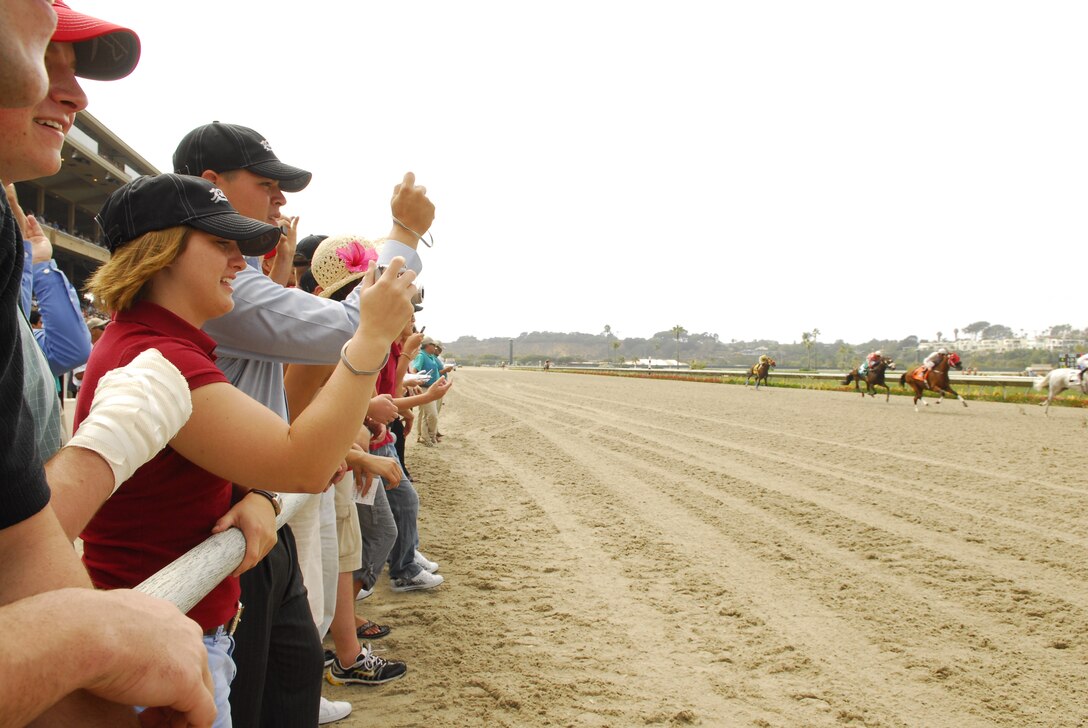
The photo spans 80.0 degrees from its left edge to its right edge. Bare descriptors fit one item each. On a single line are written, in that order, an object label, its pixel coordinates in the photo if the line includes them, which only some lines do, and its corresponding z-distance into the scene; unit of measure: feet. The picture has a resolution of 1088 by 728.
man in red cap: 2.19
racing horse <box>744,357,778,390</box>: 94.53
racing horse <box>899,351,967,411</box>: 56.95
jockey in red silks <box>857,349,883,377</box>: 67.82
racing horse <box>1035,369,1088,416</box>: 53.26
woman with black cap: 4.32
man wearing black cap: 5.65
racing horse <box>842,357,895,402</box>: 68.18
